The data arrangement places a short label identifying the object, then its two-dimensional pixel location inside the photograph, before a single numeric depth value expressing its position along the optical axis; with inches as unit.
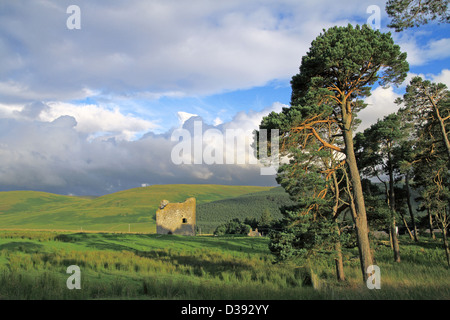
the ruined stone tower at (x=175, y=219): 1542.8
